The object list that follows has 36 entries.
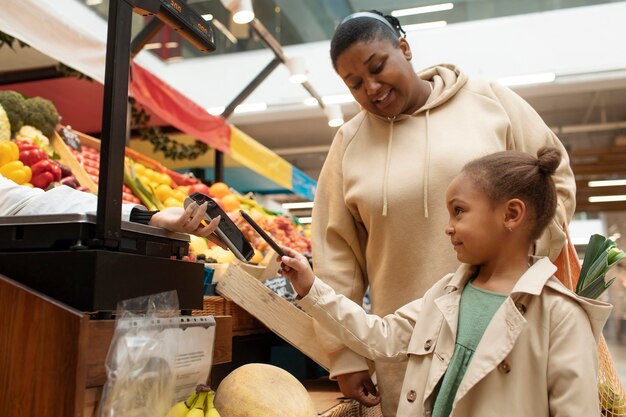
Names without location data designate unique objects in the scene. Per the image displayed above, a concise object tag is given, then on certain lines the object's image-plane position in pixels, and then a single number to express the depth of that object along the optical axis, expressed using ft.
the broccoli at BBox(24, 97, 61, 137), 9.75
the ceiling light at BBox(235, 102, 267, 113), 27.63
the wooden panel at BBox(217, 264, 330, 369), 5.33
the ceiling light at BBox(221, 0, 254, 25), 13.65
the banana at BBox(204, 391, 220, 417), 3.17
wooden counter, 2.64
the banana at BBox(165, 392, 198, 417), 3.11
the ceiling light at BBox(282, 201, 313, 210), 40.06
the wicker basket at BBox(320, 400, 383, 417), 4.81
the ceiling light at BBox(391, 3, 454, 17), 26.05
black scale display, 2.86
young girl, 3.94
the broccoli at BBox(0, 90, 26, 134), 9.46
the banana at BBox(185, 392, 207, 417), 3.07
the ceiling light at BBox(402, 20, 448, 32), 26.50
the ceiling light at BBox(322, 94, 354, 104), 26.01
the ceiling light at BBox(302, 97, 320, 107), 26.02
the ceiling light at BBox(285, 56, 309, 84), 18.29
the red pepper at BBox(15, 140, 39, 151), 8.23
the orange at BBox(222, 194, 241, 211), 13.19
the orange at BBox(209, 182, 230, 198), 13.83
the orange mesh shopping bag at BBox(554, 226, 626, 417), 4.67
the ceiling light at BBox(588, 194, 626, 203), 36.11
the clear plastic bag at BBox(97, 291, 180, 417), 2.79
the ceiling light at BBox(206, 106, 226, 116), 28.98
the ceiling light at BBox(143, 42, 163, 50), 26.73
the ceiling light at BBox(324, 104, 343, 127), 22.41
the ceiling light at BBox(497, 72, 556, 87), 23.29
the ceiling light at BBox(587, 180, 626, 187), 33.65
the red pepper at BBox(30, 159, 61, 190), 7.94
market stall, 2.66
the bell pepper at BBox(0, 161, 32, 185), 7.53
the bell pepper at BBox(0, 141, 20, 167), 7.77
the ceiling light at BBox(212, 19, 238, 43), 26.00
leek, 4.61
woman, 5.40
